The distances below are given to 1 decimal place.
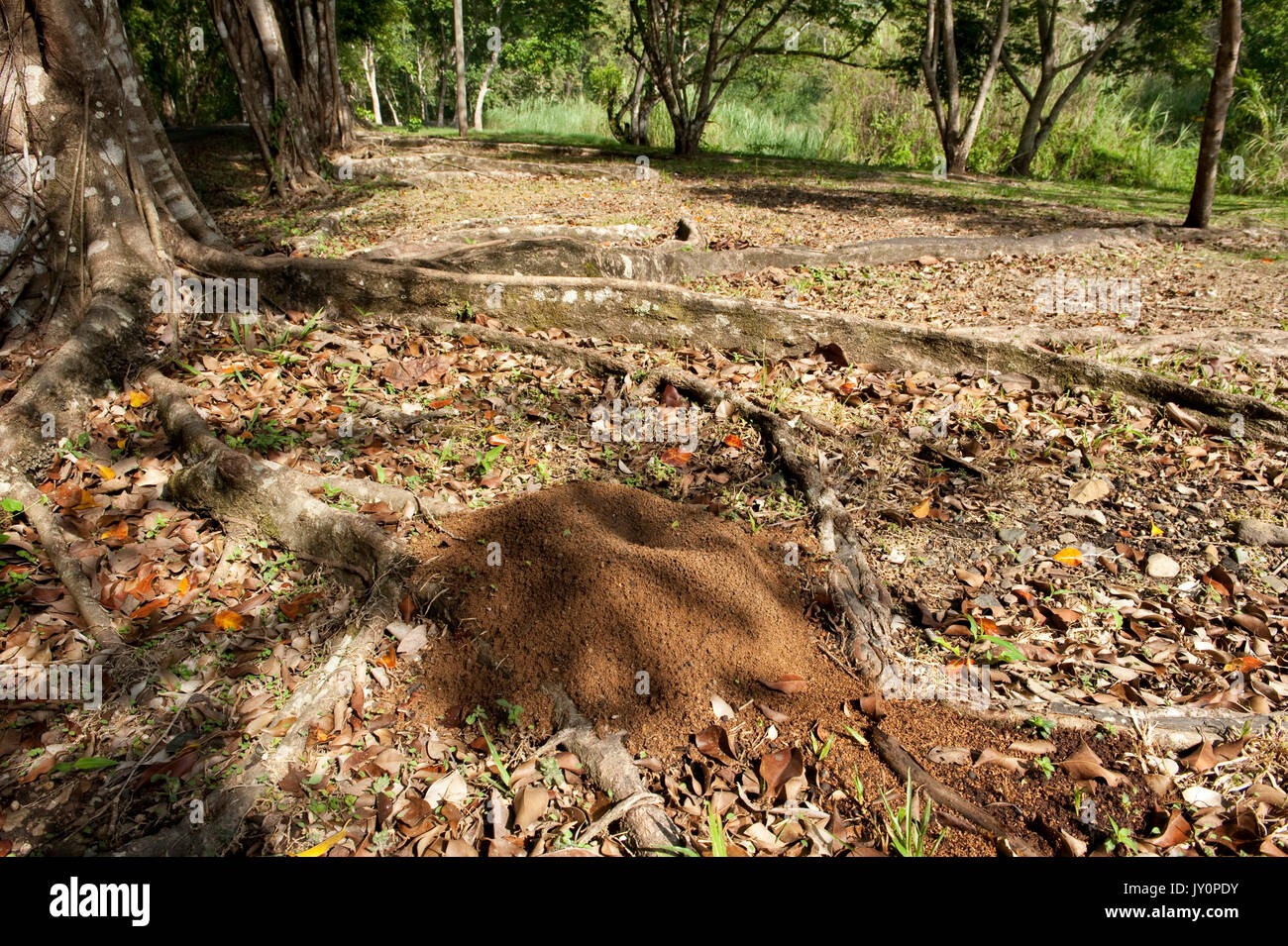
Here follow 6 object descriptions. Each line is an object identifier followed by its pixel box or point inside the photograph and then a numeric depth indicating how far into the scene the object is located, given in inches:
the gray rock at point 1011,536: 124.6
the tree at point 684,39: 515.5
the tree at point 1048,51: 503.5
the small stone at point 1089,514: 129.3
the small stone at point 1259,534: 122.6
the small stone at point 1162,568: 117.6
